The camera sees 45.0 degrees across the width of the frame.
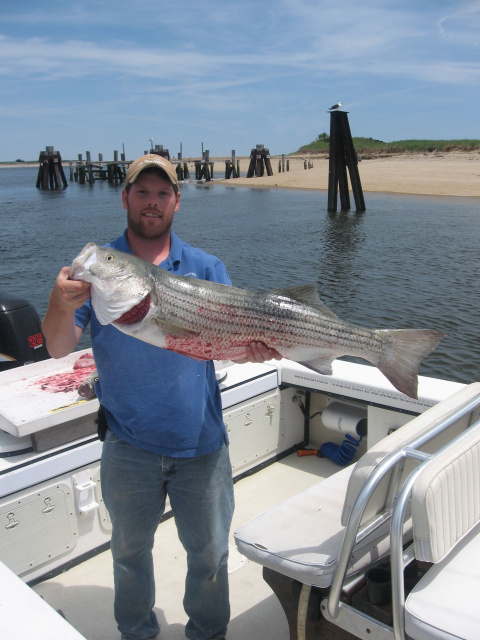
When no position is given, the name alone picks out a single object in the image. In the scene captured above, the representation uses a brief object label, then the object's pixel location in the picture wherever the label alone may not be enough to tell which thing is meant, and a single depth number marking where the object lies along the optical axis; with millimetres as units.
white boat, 2303
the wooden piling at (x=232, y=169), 69188
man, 2646
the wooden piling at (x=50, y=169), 59656
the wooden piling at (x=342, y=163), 28922
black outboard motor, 5273
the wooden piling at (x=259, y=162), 64750
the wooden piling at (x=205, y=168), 68881
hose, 5035
